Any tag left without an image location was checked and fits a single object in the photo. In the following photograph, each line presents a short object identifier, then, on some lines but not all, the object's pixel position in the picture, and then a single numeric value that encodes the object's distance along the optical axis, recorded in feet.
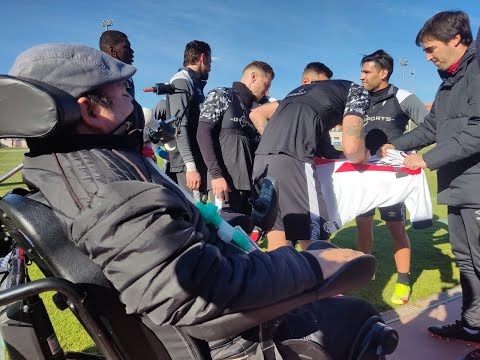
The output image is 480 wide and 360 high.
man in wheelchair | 3.35
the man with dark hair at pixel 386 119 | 12.64
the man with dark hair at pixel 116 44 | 13.57
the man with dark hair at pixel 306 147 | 10.48
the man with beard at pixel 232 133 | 12.75
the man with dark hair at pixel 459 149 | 8.53
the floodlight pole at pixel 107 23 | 137.23
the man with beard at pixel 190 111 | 14.11
